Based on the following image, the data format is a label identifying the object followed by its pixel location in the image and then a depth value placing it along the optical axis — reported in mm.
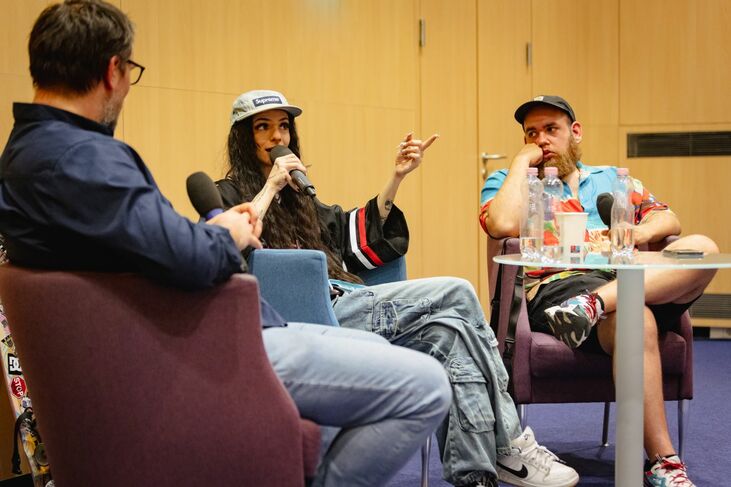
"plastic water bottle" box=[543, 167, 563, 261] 2428
